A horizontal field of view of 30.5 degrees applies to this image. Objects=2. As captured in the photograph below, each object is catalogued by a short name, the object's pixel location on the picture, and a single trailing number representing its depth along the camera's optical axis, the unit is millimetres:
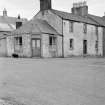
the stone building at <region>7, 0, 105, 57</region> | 27172
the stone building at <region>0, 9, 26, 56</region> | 48828
